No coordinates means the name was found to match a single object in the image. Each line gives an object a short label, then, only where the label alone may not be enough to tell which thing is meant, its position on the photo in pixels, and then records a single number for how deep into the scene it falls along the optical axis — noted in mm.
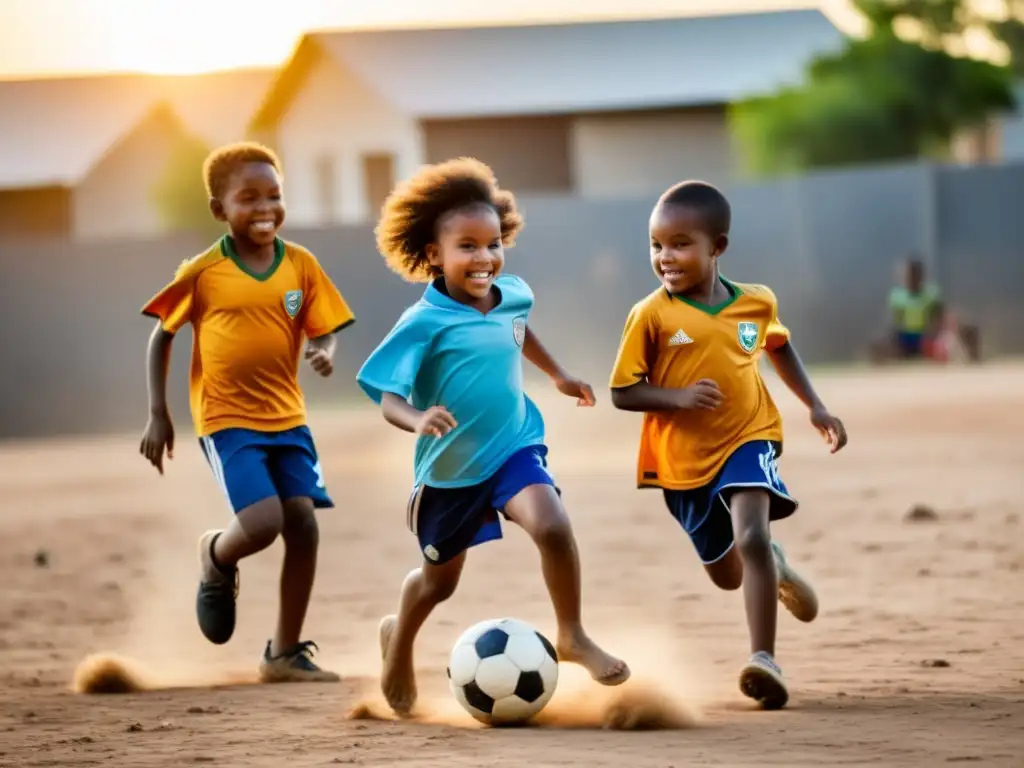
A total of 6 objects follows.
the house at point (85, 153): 91125
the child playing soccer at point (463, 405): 10977
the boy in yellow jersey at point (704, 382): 11687
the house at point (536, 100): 73125
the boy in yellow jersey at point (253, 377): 13070
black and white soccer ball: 10820
